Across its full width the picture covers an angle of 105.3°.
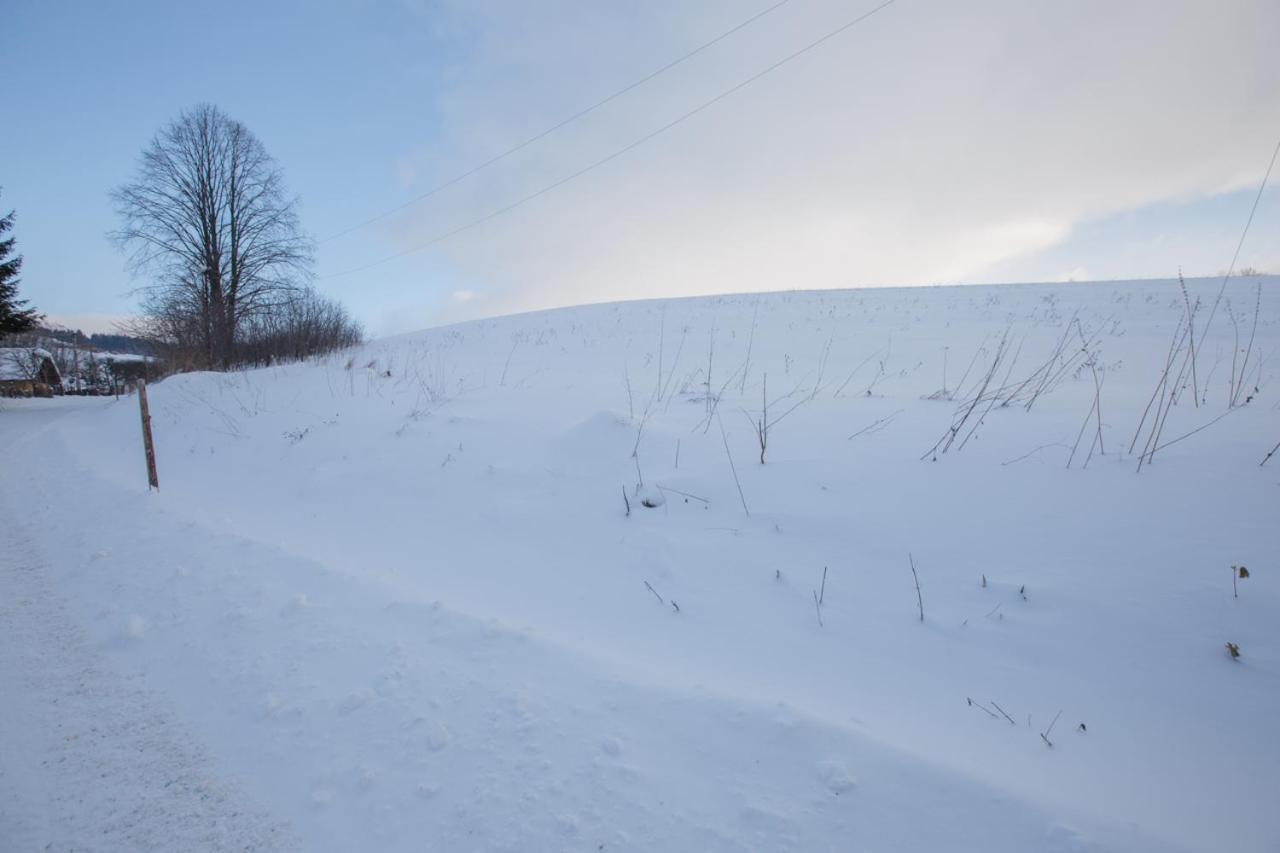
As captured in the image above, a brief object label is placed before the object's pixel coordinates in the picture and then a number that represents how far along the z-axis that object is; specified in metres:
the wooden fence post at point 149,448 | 5.16
